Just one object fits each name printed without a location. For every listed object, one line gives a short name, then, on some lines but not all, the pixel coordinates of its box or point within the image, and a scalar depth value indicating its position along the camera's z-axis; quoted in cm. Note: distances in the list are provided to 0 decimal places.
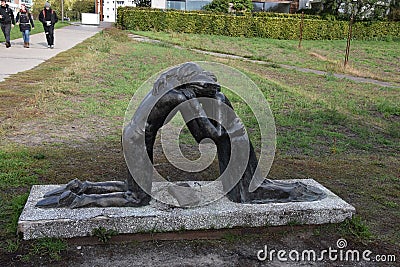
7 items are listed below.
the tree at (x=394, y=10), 3278
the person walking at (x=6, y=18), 1659
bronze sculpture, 379
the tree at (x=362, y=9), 3194
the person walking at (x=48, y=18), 1772
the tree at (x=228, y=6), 3581
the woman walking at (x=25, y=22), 1733
